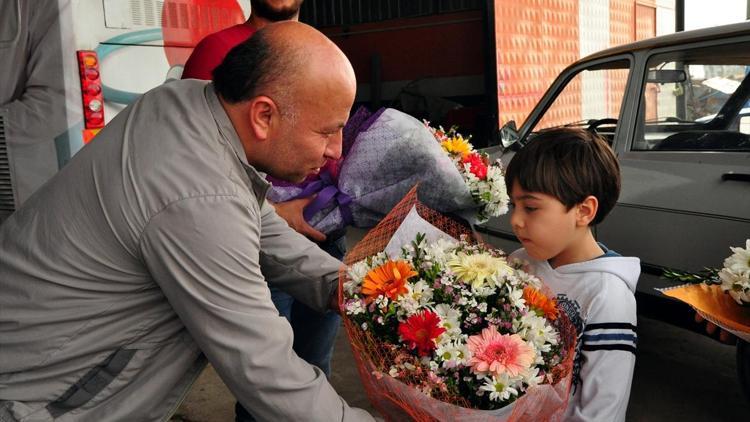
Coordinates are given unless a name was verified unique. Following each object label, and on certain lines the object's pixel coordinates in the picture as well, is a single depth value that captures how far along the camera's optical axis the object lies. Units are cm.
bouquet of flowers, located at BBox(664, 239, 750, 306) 235
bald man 165
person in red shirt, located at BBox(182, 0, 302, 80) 286
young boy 208
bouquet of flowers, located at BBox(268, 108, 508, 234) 240
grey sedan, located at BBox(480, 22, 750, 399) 350
